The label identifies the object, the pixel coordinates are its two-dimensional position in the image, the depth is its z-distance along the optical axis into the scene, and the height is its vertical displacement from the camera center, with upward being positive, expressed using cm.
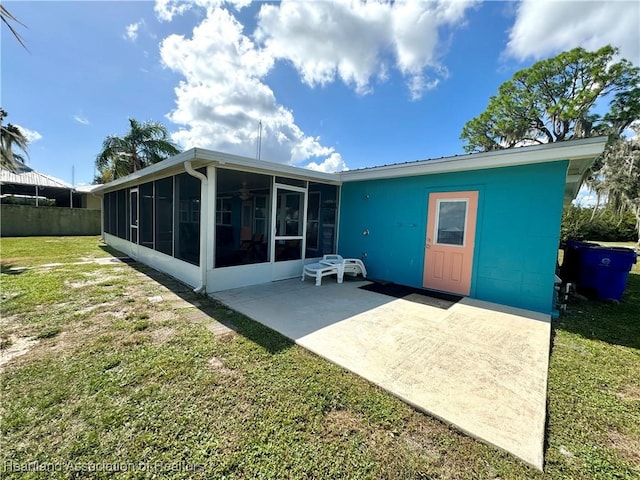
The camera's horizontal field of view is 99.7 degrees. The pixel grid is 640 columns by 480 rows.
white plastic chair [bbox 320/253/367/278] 666 -96
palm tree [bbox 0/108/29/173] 1374 +351
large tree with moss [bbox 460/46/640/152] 1416 +769
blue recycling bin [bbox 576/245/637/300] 509 -65
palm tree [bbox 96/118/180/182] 1443 +357
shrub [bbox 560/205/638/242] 1527 +70
